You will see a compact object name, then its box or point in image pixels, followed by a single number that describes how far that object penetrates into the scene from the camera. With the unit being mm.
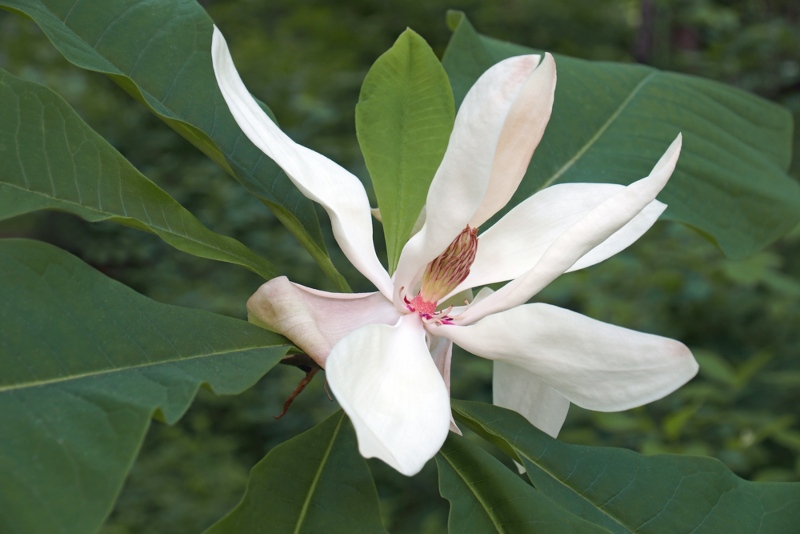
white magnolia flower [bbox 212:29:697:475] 739
